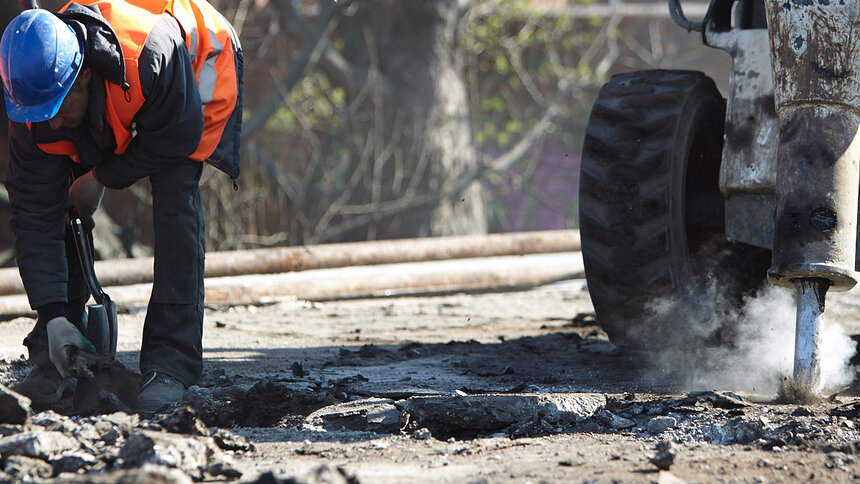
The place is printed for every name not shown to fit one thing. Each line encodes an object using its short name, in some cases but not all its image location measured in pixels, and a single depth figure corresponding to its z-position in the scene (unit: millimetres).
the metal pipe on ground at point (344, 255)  13008
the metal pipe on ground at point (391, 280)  13539
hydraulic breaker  6742
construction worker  6844
